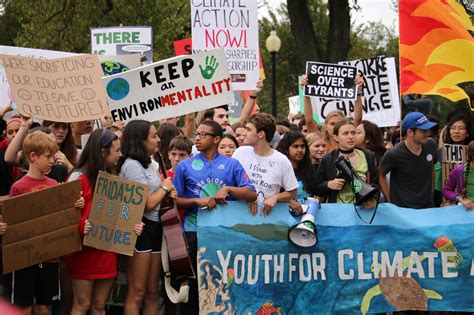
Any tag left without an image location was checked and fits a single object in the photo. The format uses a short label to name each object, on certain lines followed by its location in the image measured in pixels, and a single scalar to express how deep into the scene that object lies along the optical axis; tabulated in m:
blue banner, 7.82
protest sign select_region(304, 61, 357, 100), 11.61
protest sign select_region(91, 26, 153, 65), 13.84
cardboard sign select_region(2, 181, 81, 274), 6.72
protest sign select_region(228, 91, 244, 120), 14.53
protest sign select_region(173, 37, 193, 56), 14.50
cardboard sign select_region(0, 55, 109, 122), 7.94
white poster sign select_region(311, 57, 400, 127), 12.91
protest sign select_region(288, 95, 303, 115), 20.02
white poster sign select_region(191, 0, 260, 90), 12.01
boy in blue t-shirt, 7.73
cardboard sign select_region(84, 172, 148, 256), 7.18
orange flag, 10.27
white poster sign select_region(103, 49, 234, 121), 8.77
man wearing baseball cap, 8.82
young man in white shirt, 8.00
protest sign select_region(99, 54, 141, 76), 10.98
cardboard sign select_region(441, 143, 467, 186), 9.79
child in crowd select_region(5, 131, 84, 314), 6.96
